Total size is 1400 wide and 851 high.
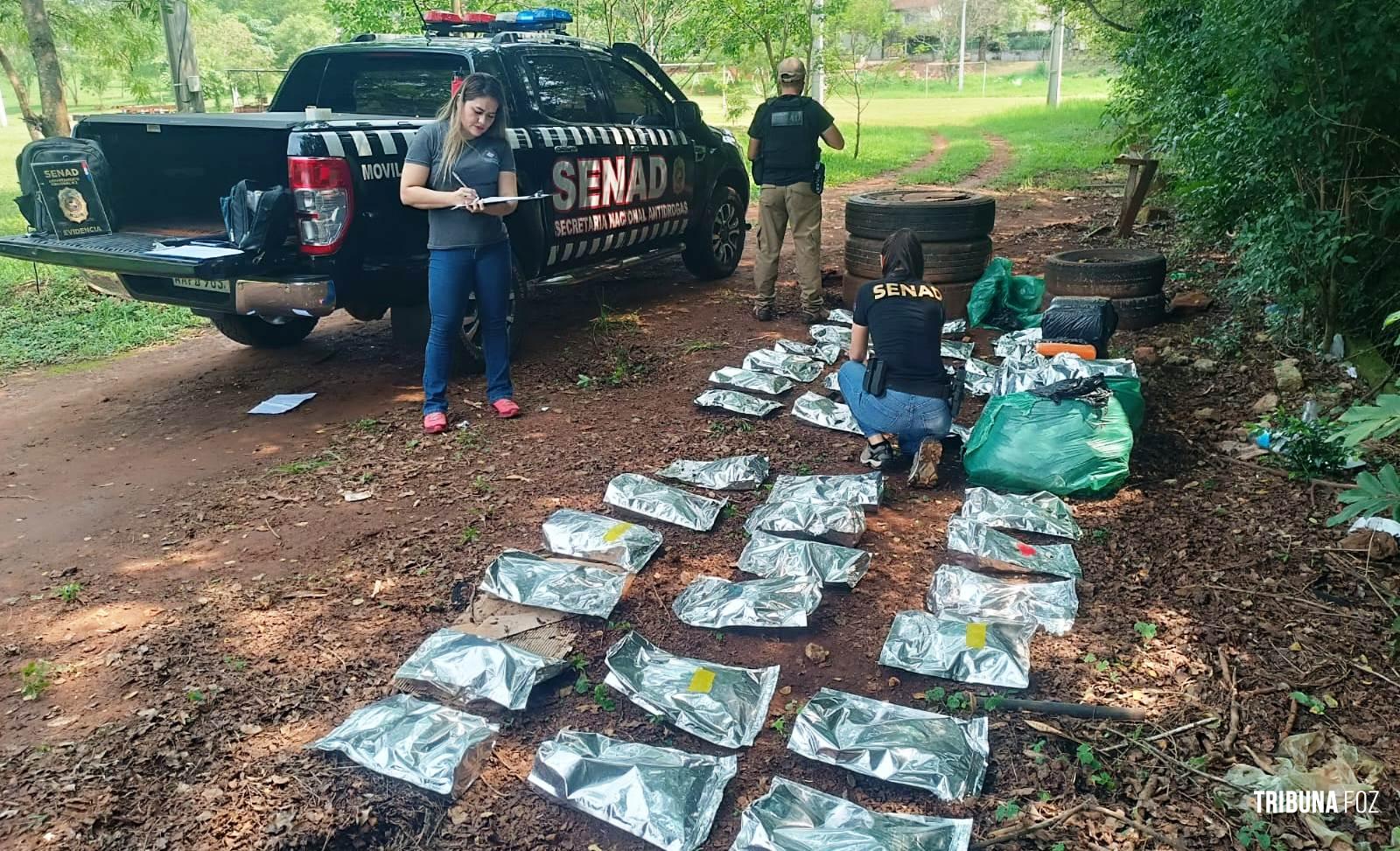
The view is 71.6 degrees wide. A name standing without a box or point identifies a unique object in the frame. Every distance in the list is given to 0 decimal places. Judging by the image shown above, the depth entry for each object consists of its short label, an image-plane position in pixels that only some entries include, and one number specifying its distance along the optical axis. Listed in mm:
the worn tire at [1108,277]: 6504
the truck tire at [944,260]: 7055
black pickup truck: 4895
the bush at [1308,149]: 4617
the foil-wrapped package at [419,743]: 2600
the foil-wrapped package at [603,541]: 3797
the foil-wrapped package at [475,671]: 2934
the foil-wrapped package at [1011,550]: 3641
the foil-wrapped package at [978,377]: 5703
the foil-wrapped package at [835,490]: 4215
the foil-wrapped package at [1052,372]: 4711
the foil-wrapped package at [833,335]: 6758
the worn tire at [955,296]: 7148
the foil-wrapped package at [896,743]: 2598
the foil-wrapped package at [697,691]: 2825
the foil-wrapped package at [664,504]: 4152
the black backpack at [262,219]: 4785
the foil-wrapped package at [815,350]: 6469
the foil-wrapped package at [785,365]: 6102
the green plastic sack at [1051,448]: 4270
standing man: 6945
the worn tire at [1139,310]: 6586
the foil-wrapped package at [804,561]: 3629
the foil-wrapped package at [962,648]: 3027
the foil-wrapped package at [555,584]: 3451
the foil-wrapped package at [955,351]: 6305
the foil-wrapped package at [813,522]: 3922
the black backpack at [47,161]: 5250
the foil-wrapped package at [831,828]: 2342
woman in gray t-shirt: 4844
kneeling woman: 4512
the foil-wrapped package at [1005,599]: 3338
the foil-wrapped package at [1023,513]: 3965
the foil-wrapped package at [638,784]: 2439
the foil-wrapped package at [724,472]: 4508
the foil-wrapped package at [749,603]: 3338
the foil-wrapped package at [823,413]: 5235
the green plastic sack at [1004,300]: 6988
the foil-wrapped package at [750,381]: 5809
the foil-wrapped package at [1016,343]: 6016
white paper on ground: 5656
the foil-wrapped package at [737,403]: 5453
